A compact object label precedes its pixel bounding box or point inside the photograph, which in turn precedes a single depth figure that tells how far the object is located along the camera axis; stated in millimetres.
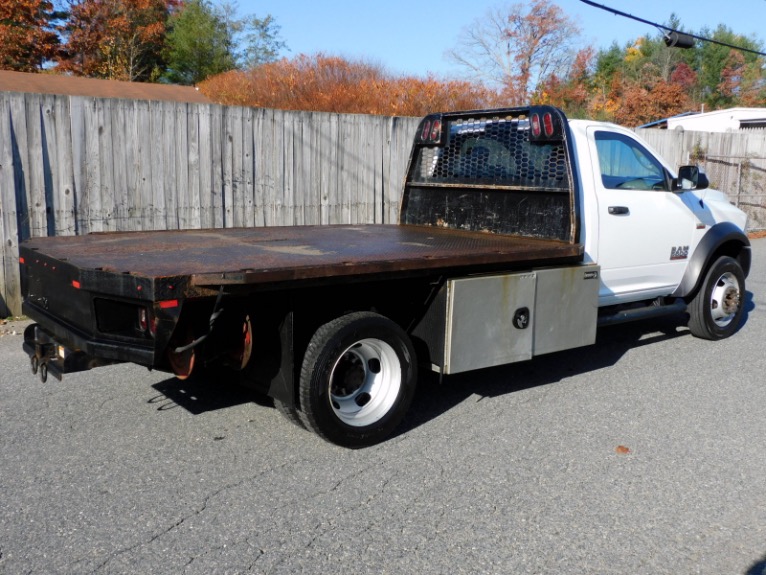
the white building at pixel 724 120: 32000
